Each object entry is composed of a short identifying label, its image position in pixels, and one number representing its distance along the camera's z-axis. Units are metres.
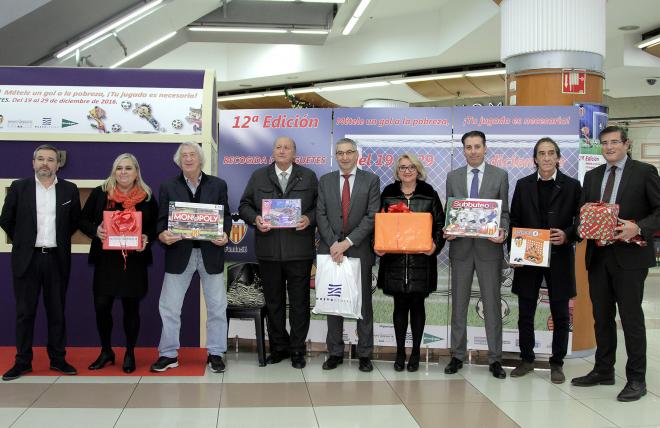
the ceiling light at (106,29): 7.83
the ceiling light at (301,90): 13.68
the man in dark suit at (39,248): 4.45
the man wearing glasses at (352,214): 4.75
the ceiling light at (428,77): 11.91
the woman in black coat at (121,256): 4.55
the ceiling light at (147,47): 9.90
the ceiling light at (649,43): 9.48
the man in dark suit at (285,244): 4.83
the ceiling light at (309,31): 10.14
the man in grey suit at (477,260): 4.69
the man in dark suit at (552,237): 4.57
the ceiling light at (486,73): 11.48
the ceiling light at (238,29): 10.03
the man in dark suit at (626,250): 4.15
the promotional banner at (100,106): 5.13
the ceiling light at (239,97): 14.30
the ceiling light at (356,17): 8.87
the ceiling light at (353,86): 12.84
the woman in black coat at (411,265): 4.64
